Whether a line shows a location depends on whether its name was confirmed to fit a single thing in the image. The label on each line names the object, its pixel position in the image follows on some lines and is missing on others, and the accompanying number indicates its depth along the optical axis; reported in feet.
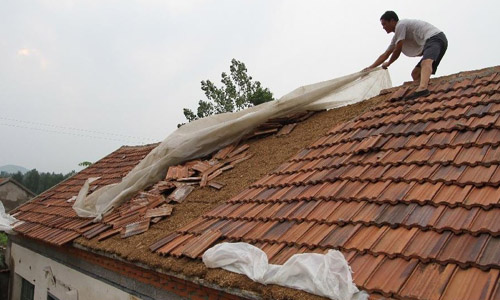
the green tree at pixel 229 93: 83.59
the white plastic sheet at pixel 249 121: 19.39
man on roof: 15.98
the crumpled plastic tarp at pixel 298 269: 6.67
